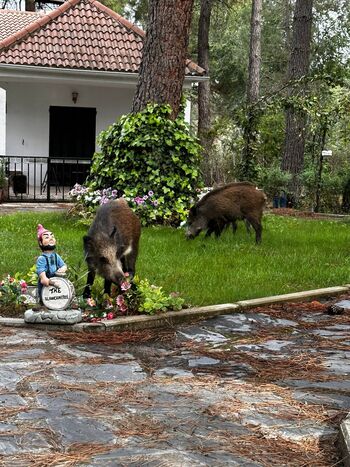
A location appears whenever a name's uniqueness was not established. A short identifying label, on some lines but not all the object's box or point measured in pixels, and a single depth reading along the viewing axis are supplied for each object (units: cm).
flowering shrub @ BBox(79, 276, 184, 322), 636
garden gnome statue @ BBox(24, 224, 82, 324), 609
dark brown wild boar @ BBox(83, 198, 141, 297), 638
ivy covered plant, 1332
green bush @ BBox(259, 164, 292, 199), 2068
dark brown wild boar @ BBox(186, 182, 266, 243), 1183
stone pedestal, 607
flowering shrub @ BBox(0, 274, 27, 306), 669
